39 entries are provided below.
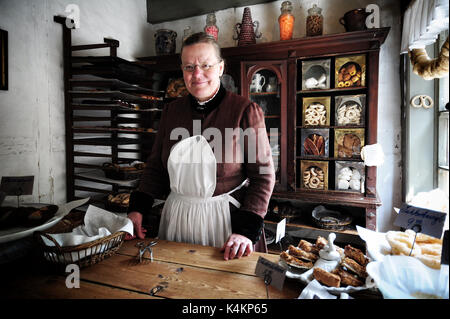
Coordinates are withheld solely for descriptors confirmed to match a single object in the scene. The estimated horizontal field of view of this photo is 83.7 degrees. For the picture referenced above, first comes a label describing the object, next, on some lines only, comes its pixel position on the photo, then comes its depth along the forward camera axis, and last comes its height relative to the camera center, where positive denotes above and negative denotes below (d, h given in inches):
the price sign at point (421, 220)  24.8 -7.1
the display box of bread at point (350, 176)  102.0 -9.7
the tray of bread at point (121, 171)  94.0 -6.9
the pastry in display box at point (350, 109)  99.7 +17.5
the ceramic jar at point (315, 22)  104.3 +54.4
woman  51.8 -2.2
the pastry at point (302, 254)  37.5 -15.4
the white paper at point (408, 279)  24.3 -13.0
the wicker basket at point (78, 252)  35.2 -14.4
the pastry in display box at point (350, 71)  98.3 +32.5
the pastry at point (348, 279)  31.6 -16.2
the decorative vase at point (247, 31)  112.1 +54.8
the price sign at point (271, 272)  32.3 -16.0
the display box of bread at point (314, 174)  107.3 -9.3
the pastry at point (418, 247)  27.1 -10.9
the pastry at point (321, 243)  40.1 -14.6
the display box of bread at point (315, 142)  106.5 +4.6
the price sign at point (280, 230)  40.9 -13.0
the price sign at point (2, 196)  47.9 -8.2
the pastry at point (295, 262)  35.9 -15.9
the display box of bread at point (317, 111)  105.5 +17.8
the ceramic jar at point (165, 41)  125.0 +56.0
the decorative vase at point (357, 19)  96.5 +51.7
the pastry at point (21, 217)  42.9 -11.1
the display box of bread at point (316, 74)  103.7 +33.2
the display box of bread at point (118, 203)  88.5 -17.6
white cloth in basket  38.7 -13.1
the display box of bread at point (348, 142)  101.4 +4.3
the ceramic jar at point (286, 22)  107.3 +56.1
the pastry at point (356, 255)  35.8 -15.2
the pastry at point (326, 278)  30.8 -15.7
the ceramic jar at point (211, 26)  119.4 +60.7
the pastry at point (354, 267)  33.1 -15.5
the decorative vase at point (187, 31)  125.4 +61.4
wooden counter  31.8 -17.6
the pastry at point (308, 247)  39.7 -15.3
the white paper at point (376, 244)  31.0 -11.8
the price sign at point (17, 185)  50.7 -6.6
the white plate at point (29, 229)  37.4 -12.2
